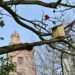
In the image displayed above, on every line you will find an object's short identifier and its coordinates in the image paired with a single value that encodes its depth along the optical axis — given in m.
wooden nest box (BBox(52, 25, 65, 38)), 6.95
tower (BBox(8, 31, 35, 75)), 32.55
